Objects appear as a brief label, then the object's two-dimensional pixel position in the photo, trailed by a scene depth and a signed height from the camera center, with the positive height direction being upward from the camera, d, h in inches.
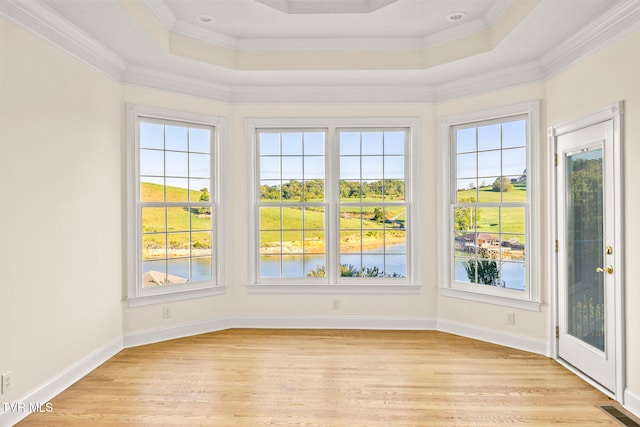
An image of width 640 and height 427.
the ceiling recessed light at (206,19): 156.6 +67.7
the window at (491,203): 175.5 +4.0
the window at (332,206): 204.2 +3.4
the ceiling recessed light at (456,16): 156.3 +68.2
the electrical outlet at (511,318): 176.9 -40.6
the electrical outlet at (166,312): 185.6 -40.0
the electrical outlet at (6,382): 111.5 -41.2
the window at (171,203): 178.7 +4.6
